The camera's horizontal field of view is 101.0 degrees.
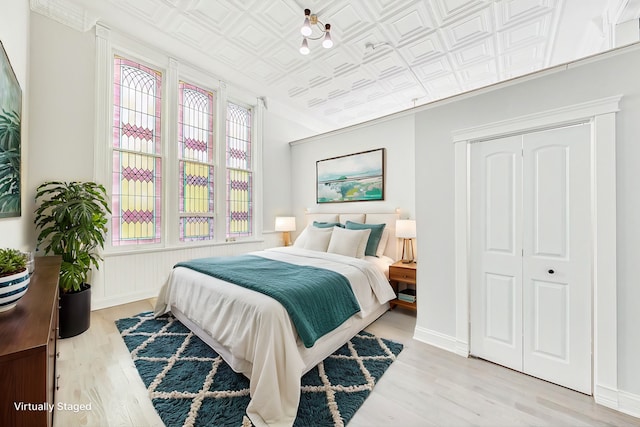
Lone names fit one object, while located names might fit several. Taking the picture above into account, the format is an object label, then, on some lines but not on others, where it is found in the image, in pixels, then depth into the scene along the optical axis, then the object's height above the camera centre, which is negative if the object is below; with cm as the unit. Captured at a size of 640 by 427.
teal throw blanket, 184 -58
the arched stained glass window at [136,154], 336 +80
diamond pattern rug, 158 -119
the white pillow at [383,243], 369 -41
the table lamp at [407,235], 337 -27
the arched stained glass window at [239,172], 452 +74
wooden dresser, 72 -45
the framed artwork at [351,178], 415 +62
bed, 158 -84
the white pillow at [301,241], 411 -42
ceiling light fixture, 253 +198
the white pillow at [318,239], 381 -36
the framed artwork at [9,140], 156 +48
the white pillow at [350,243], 347 -38
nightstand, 301 -71
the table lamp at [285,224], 489 -18
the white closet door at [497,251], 207 -30
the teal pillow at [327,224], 417 -17
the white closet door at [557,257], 181 -31
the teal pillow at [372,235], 363 -29
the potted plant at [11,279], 98 -25
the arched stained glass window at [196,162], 393 +80
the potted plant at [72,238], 246 -23
